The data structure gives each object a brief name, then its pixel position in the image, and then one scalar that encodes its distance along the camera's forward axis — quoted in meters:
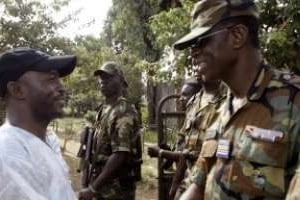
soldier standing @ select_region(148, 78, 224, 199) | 2.83
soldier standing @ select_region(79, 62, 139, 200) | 3.13
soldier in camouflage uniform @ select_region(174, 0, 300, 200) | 1.51
